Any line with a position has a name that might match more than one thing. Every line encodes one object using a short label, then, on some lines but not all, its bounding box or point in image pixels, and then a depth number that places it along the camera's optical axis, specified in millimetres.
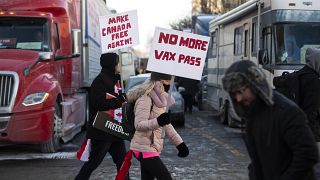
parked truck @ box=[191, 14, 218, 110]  20344
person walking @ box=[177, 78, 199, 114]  19609
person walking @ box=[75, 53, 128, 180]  6281
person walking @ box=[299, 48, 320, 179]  6129
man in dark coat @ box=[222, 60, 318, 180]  3107
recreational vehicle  11023
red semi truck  9148
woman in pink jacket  5121
